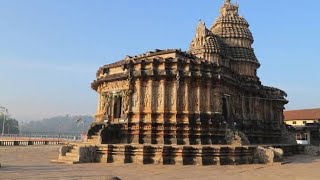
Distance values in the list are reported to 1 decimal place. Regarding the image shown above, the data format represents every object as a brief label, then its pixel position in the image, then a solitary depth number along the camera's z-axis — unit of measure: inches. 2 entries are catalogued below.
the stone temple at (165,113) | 796.6
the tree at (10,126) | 5251.0
